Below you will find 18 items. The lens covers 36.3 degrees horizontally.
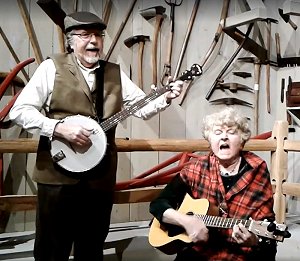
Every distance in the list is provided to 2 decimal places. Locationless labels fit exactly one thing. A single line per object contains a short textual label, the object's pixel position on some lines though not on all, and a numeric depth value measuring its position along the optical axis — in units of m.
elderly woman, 1.63
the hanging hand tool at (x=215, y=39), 3.65
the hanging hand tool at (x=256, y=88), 3.78
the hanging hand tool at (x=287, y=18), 3.72
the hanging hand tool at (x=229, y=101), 3.68
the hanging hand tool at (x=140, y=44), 3.46
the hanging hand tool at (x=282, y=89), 3.80
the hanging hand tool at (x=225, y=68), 3.67
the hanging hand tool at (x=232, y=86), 3.70
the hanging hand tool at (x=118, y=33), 3.44
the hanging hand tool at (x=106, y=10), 3.43
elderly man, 1.83
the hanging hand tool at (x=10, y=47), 3.19
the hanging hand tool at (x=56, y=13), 3.08
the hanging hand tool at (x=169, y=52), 3.54
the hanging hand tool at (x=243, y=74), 3.73
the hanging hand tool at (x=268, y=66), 3.81
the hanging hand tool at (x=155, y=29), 3.48
